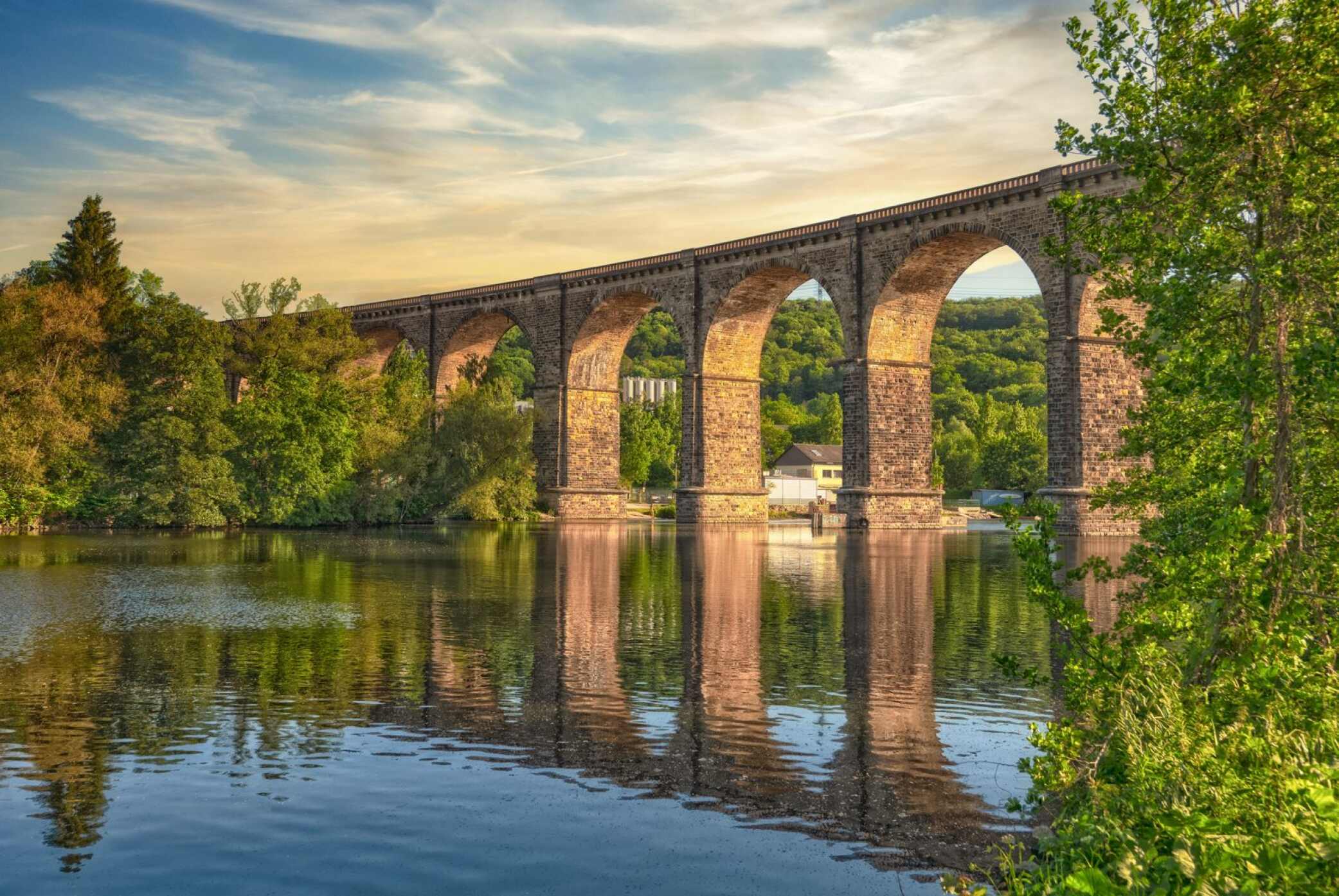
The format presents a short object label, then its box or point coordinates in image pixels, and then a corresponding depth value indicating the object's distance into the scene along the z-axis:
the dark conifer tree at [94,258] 53.59
